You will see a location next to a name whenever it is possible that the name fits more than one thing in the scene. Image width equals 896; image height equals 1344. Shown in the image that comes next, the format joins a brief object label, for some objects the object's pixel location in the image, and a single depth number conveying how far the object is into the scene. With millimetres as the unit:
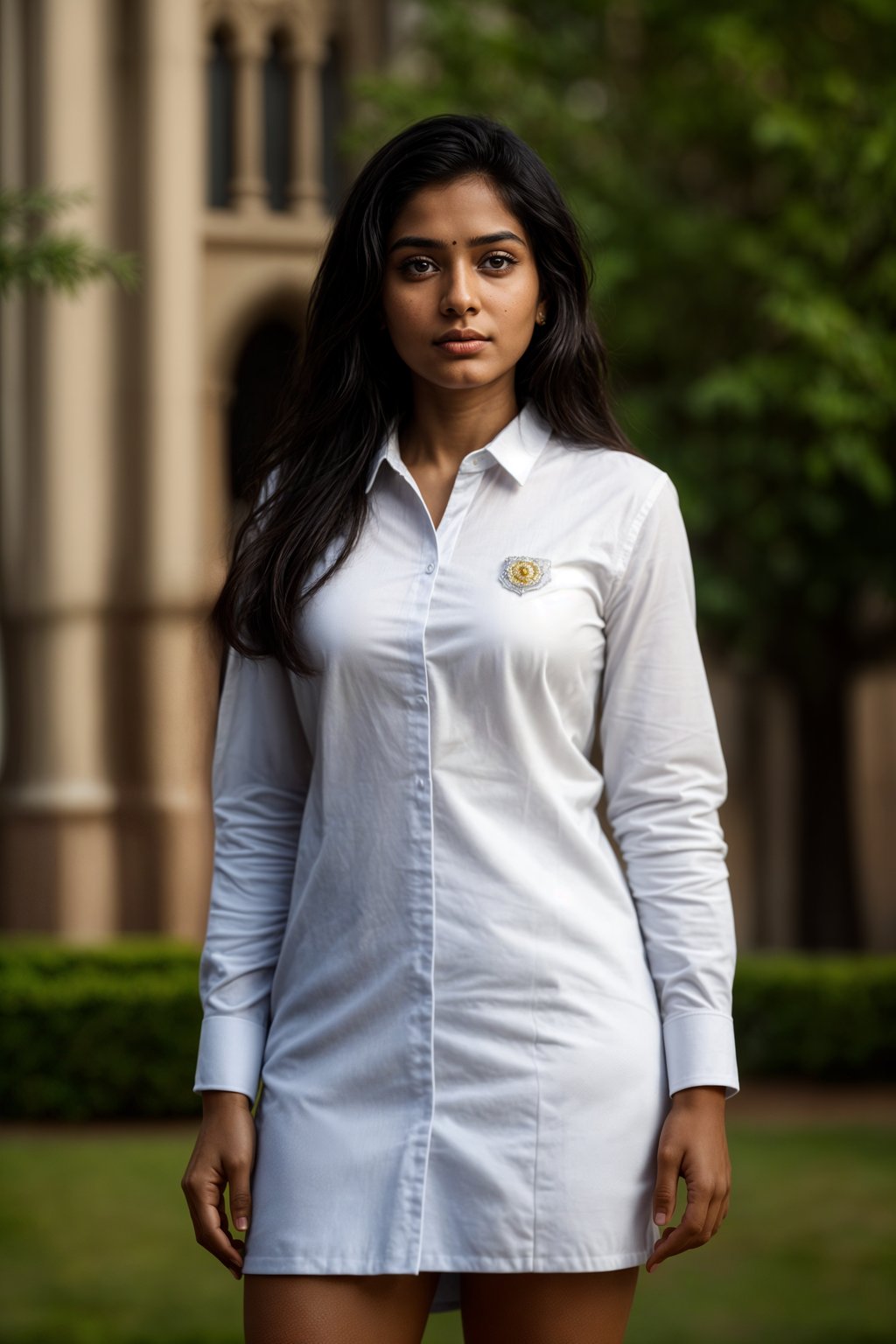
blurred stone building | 9570
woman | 1706
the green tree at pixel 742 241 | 8602
